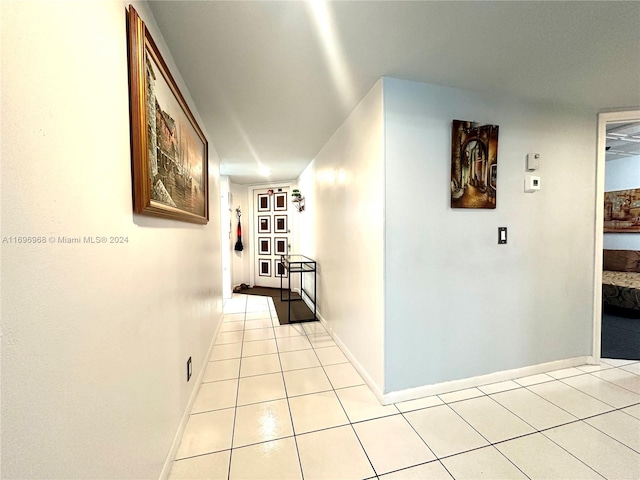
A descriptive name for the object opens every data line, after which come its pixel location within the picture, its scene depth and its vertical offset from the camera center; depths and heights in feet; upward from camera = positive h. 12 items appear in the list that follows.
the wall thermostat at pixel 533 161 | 6.75 +1.85
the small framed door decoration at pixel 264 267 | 18.55 -2.63
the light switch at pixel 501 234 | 6.69 -0.11
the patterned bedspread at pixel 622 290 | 11.02 -2.78
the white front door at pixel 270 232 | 18.11 -0.03
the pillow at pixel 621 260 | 13.14 -1.69
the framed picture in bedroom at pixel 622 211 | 13.69 +1.00
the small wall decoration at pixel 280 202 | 18.02 +2.13
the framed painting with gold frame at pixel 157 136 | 3.29 +1.61
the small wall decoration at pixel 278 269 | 17.56 -2.70
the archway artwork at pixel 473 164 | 6.23 +1.67
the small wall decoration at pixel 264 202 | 18.48 +2.18
